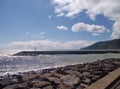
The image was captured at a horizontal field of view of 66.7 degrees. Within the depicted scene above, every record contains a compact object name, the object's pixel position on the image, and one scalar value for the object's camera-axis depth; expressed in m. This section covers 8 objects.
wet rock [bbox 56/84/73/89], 2.87
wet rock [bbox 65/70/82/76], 4.08
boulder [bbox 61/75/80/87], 3.07
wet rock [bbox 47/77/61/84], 3.22
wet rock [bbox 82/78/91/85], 3.19
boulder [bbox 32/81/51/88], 2.99
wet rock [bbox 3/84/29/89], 2.97
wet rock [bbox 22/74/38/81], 3.86
